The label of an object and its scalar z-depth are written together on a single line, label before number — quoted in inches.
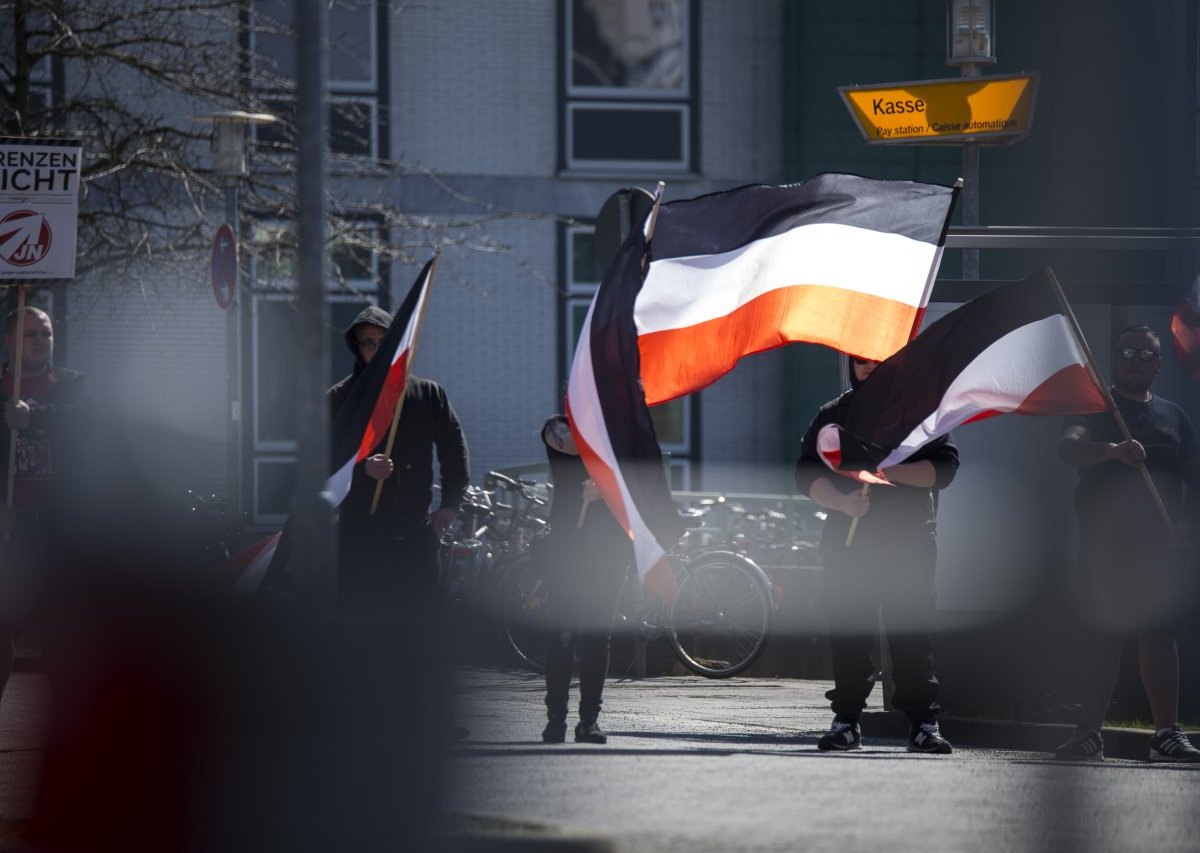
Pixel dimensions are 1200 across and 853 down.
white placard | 801.6
